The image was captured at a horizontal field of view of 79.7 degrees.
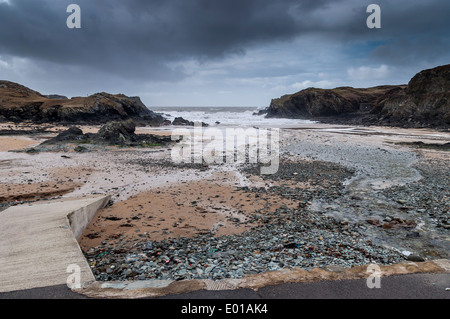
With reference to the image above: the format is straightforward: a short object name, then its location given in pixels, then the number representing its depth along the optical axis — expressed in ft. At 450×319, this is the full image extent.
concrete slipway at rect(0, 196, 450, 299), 13.46
